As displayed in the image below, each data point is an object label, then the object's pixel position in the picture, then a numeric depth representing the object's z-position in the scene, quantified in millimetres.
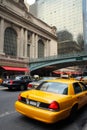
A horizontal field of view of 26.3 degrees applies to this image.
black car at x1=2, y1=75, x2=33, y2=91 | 16422
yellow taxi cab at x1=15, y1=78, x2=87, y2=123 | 5582
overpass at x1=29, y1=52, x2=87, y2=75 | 42125
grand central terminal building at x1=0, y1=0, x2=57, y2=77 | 42291
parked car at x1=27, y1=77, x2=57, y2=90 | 15063
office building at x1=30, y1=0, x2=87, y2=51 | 100188
